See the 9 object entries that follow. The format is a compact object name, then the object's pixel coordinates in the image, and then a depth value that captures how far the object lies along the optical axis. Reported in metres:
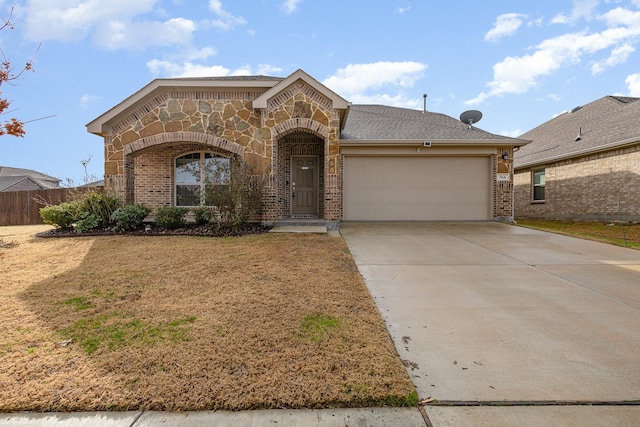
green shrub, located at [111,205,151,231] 9.03
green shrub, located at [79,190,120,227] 9.41
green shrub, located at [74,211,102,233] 9.05
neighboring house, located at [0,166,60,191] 28.32
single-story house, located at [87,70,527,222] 9.64
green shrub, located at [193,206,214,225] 9.61
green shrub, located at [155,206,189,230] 9.21
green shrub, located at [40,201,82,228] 9.18
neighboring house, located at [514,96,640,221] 12.12
